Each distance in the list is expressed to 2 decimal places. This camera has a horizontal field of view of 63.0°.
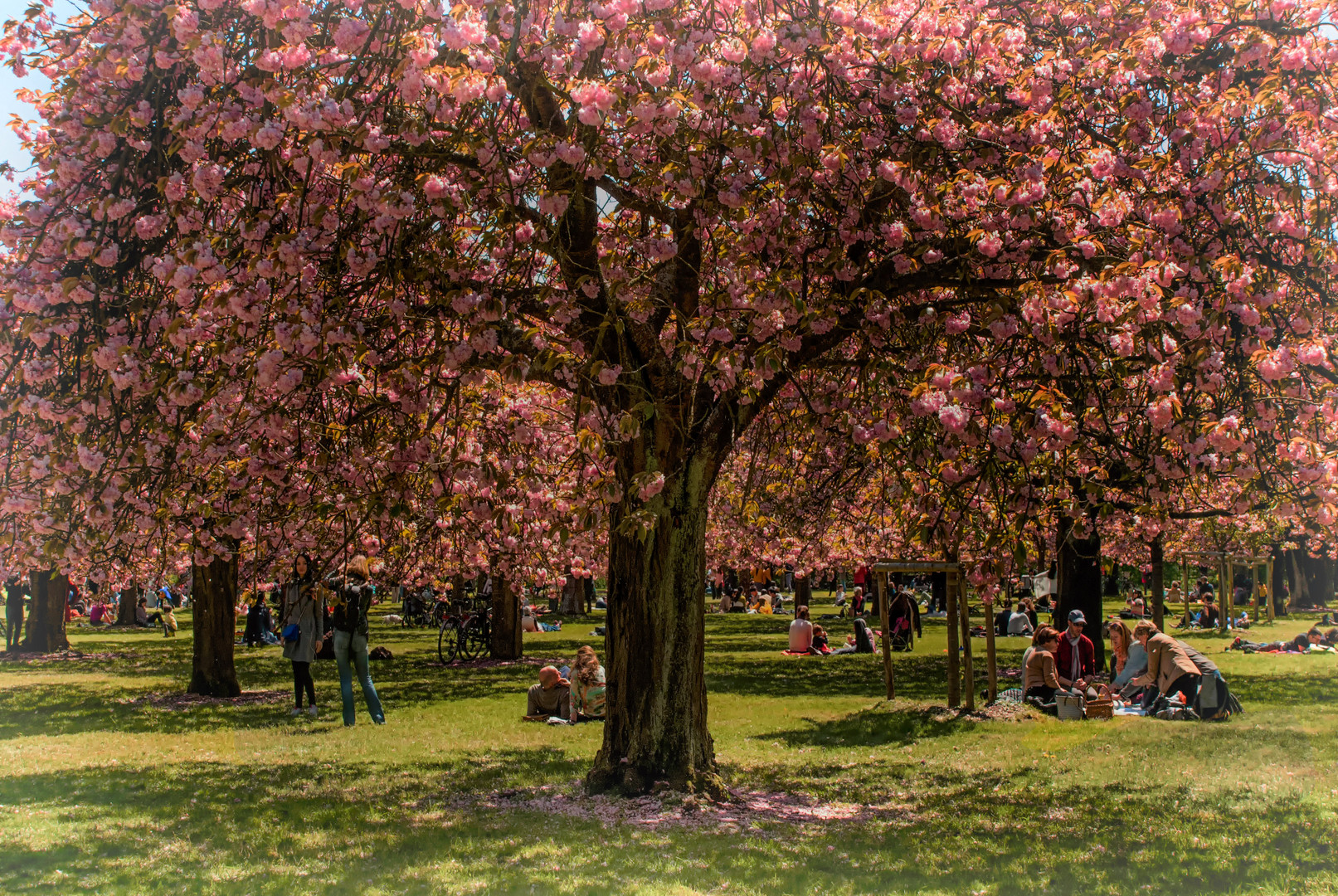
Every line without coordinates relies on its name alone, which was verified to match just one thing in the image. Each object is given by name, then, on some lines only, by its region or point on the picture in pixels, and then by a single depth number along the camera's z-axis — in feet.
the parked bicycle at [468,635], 71.82
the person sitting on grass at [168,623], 106.63
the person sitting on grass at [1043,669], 42.73
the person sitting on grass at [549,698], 43.62
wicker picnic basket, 40.78
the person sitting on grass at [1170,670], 40.86
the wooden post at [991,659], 42.21
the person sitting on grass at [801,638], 73.97
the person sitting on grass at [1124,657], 44.08
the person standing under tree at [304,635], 44.29
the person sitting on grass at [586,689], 42.24
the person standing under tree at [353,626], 39.58
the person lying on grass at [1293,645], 70.79
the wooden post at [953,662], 43.60
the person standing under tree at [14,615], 85.64
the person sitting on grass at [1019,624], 88.33
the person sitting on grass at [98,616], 125.03
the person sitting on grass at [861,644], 73.77
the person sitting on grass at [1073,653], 44.29
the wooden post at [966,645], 40.04
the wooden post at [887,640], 47.91
